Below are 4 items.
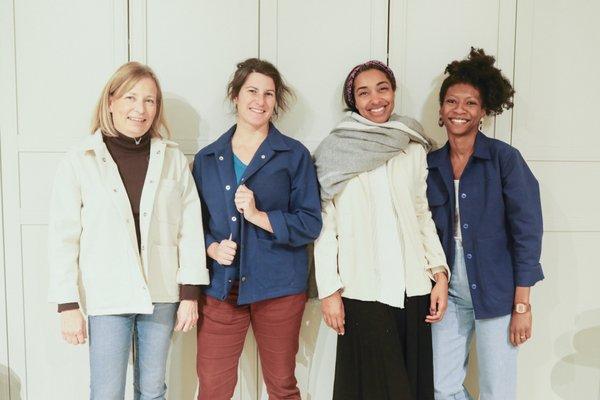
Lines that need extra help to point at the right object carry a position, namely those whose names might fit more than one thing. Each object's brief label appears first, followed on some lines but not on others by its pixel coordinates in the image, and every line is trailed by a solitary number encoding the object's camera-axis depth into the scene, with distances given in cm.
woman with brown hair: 167
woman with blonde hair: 151
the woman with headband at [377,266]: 167
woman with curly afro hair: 173
